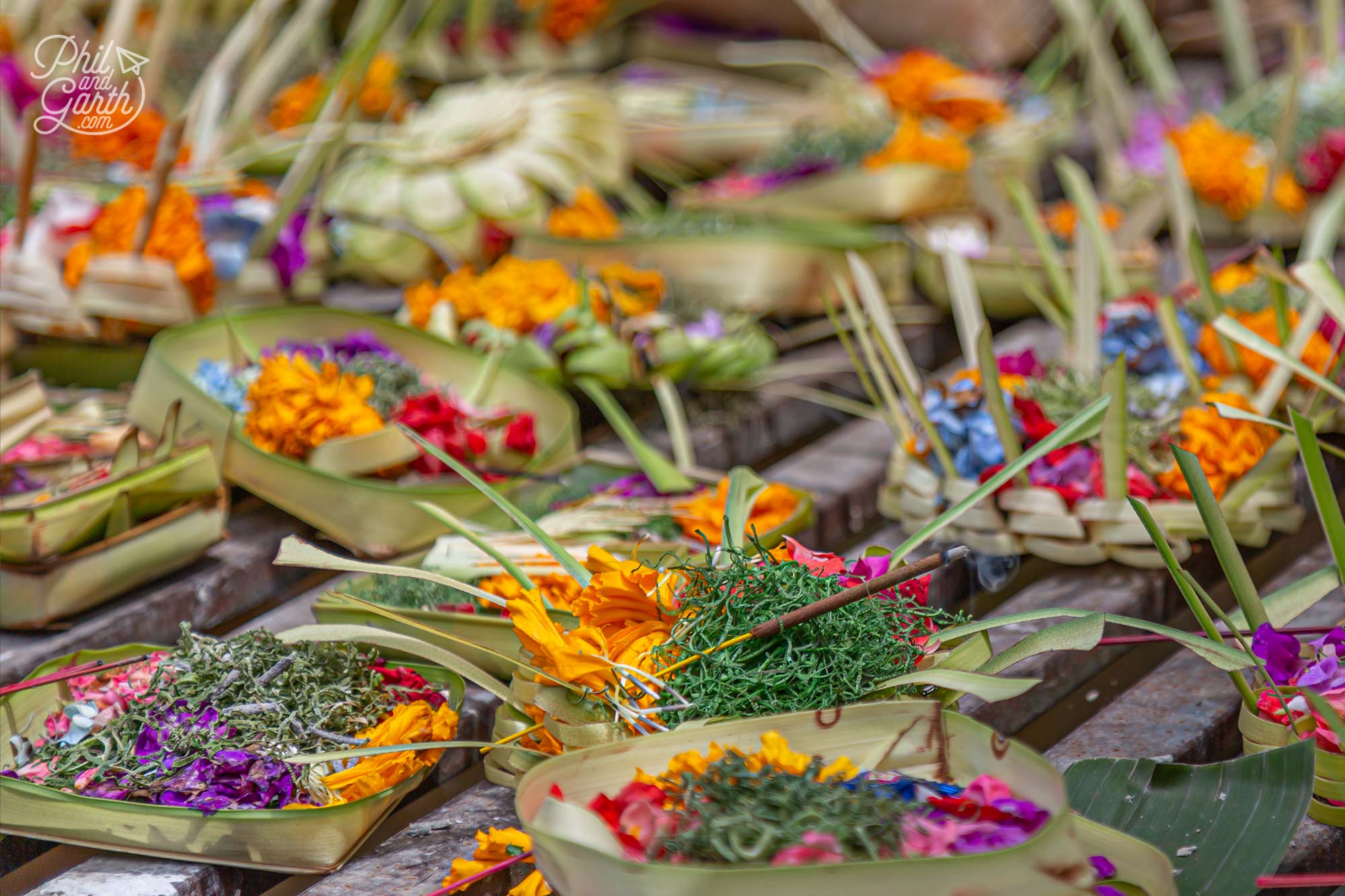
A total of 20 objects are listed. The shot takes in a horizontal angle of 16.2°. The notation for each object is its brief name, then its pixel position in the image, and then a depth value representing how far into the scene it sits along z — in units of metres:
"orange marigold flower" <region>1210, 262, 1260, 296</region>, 1.47
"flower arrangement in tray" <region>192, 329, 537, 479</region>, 1.35
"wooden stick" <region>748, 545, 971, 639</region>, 1.17
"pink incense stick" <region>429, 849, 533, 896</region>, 1.17
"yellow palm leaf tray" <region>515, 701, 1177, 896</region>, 1.11
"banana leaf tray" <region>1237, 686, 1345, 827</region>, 1.20
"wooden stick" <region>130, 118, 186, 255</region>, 1.40
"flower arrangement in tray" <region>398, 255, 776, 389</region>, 1.45
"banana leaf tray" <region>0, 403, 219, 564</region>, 1.29
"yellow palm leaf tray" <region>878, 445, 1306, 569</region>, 1.32
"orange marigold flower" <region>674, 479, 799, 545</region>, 1.31
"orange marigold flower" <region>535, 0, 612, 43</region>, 2.30
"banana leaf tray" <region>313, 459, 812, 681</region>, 1.25
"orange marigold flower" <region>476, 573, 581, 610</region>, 1.26
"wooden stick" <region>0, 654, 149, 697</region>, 1.24
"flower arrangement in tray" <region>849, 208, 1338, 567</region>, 1.32
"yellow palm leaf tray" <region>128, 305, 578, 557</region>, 1.34
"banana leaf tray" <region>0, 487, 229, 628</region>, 1.30
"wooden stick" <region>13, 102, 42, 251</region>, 1.39
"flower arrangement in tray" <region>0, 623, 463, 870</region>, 1.20
